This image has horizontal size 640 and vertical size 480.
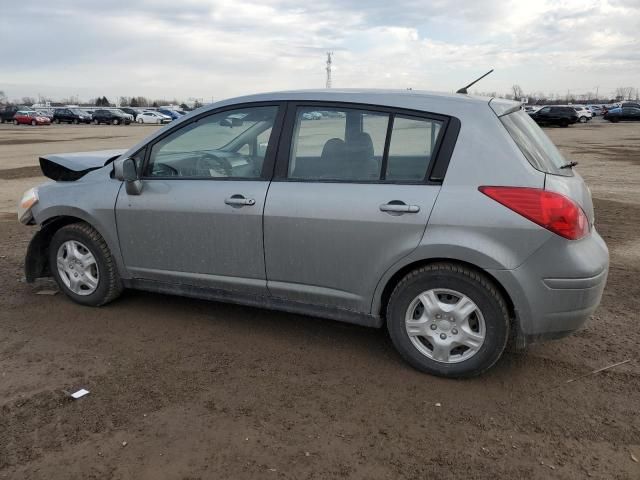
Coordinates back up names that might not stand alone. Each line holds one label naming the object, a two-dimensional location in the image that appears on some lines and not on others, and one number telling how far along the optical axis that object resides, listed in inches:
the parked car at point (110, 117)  2046.0
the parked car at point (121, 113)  2061.3
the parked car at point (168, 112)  2287.2
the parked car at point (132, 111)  2536.9
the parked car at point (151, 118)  2237.9
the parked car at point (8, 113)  2203.5
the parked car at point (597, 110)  2732.8
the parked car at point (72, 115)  2190.0
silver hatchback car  125.5
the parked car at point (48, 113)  2287.2
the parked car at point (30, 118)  2007.9
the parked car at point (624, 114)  1943.9
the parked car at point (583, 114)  1963.6
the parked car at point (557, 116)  1694.1
